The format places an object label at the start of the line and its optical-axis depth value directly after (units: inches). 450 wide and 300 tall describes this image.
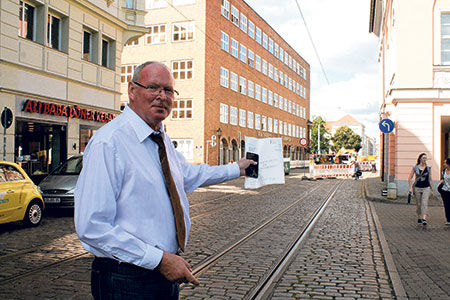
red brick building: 1525.6
